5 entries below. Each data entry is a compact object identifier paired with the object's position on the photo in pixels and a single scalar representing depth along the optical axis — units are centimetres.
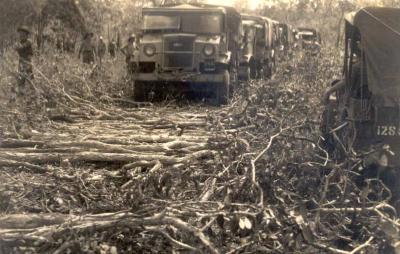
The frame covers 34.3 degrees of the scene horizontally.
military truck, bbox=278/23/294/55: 2105
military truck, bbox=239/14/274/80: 1614
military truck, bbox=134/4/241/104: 1293
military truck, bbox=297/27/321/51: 2512
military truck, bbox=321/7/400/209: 588
